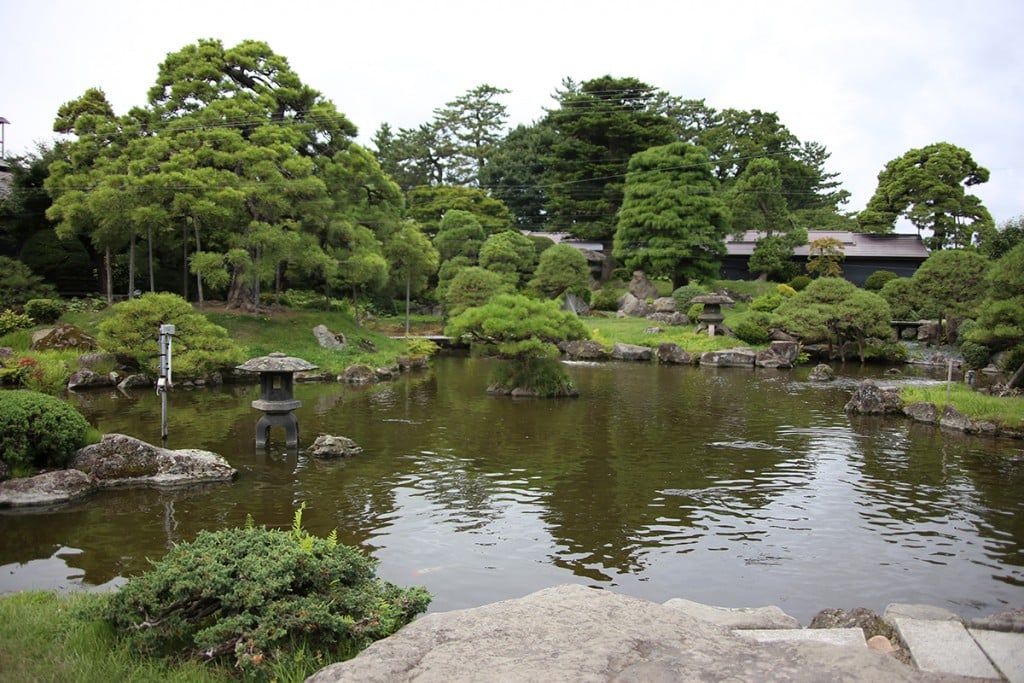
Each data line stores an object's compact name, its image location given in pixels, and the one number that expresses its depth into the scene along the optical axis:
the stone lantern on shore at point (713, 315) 33.16
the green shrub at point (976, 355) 24.39
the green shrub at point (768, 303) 36.47
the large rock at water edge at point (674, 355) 30.00
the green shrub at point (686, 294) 37.94
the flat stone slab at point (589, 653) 3.72
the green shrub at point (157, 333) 19.75
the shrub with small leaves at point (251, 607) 4.55
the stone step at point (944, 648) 4.95
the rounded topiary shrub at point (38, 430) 9.80
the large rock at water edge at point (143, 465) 10.70
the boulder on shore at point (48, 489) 9.65
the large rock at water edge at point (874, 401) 17.61
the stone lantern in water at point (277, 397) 12.98
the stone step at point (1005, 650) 4.85
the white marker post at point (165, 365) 13.13
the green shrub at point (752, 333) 32.72
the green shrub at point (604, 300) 41.78
